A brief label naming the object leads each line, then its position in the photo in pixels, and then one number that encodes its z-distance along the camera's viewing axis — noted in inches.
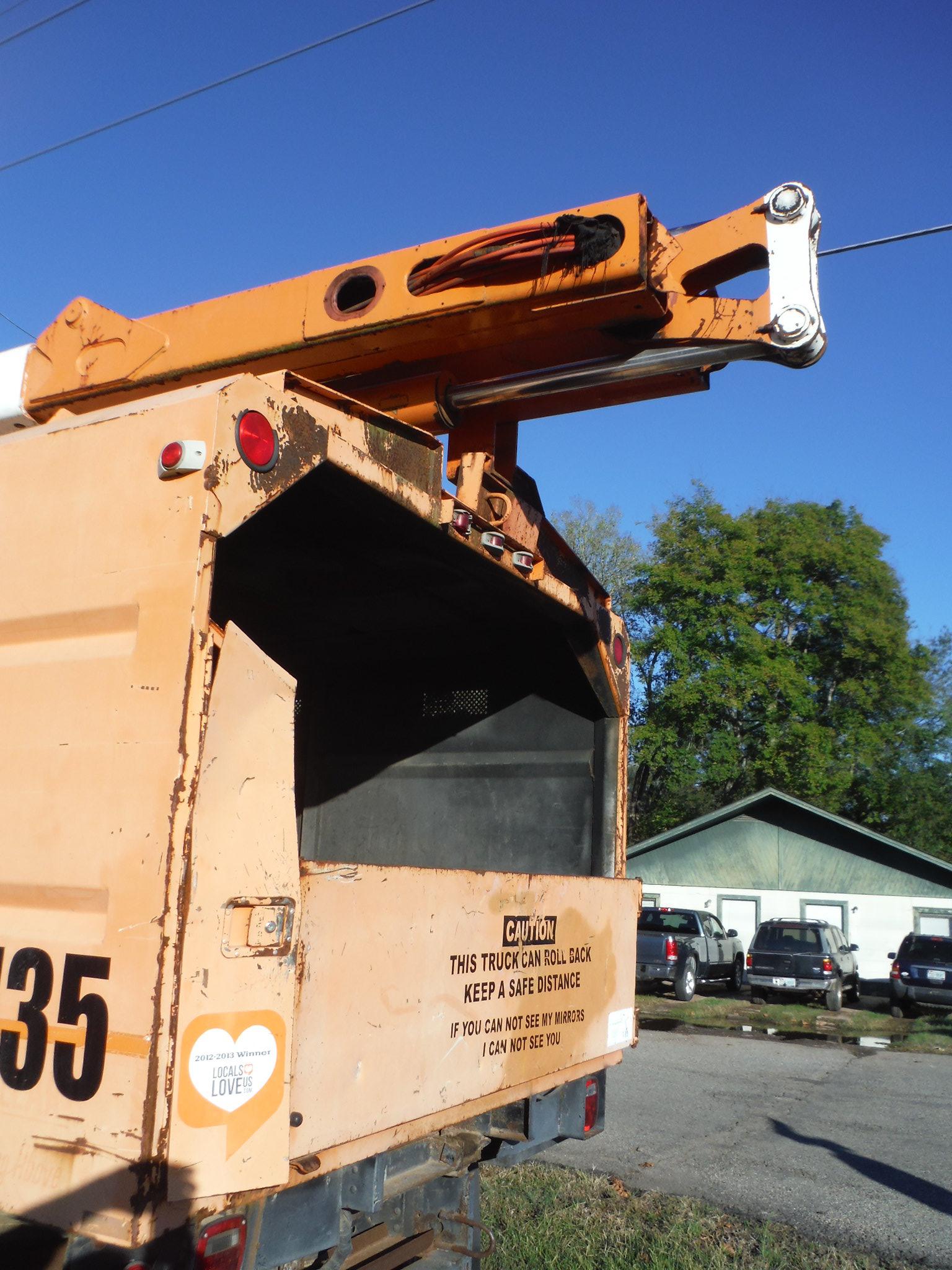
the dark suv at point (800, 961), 776.3
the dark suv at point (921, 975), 742.5
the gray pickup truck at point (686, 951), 779.4
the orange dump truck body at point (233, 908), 84.8
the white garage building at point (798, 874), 1005.2
